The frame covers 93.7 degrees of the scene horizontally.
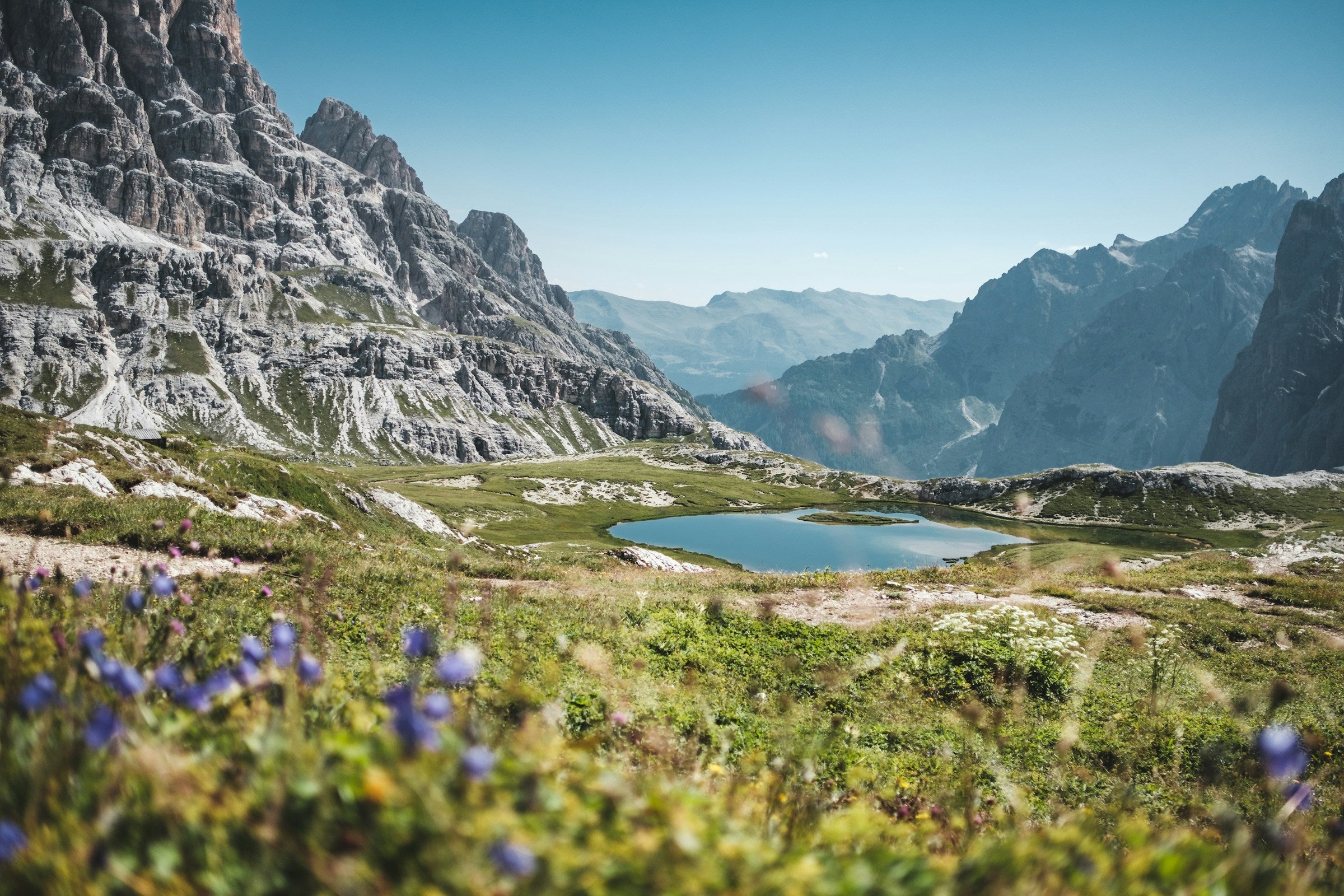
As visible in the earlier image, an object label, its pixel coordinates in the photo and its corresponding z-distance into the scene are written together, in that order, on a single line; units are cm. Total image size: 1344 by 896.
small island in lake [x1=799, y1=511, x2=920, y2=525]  15275
